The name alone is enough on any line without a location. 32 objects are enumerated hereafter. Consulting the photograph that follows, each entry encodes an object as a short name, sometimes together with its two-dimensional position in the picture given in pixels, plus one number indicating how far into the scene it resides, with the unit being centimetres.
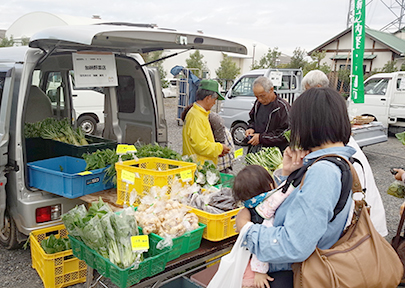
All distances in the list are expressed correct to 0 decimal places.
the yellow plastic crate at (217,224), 251
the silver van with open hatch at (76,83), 314
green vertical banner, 937
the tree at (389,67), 2367
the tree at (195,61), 2880
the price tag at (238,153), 385
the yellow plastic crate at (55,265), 319
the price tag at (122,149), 320
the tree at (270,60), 2741
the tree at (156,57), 2460
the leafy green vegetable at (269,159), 393
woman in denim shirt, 146
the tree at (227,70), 2925
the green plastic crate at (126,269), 206
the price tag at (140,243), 214
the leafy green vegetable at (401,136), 440
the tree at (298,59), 2442
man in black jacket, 467
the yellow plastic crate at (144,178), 284
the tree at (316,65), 2332
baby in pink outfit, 171
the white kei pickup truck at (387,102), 1216
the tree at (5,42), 2620
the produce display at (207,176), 328
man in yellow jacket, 393
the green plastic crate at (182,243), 228
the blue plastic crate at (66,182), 320
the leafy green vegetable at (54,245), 326
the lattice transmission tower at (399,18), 3225
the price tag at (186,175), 293
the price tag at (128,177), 284
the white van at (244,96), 1069
